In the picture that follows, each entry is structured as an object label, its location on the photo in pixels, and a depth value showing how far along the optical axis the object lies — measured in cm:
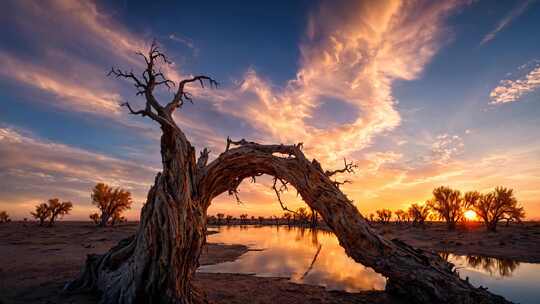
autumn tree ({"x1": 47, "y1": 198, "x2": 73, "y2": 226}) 5100
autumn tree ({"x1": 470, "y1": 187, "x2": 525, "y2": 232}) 4462
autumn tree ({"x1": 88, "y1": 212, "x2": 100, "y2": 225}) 5844
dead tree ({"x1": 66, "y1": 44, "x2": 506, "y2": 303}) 725
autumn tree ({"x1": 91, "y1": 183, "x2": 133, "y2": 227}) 4874
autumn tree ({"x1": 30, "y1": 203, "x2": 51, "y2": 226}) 5038
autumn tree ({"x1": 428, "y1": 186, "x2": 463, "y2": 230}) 4781
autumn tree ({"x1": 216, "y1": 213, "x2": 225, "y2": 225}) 10470
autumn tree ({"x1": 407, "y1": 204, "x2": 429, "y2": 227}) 5995
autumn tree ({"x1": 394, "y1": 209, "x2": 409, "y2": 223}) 8057
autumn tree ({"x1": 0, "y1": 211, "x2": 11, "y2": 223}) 6822
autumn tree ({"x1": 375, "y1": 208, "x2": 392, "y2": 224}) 8862
